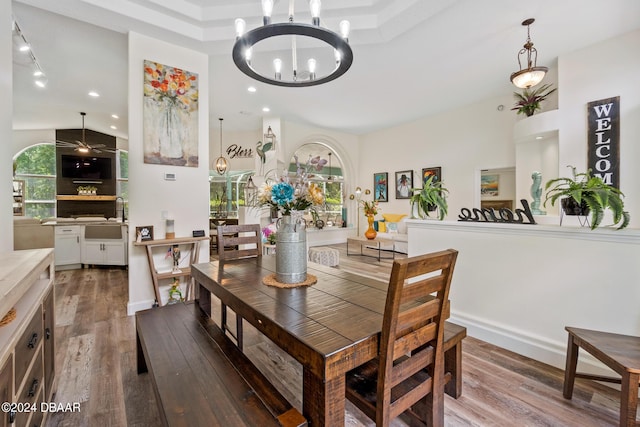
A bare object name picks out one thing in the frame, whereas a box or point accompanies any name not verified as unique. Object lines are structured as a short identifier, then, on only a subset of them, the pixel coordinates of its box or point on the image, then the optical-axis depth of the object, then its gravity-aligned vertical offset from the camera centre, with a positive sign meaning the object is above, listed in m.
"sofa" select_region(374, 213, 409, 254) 6.23 -0.56
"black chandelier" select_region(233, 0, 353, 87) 1.78 +1.21
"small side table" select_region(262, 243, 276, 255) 4.61 -0.75
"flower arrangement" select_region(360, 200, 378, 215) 6.49 -0.02
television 6.91 +1.08
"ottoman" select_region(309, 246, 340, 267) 4.76 -0.86
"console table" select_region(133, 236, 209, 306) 3.03 -0.59
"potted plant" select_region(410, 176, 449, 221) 2.66 +0.10
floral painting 3.17 +1.15
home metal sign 2.27 -0.06
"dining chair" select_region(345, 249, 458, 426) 1.04 -0.66
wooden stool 1.24 -0.76
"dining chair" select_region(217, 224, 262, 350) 2.21 -0.33
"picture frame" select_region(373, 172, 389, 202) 8.04 +0.70
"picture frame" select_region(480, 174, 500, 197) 8.11 +0.77
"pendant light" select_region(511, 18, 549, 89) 3.42 +1.79
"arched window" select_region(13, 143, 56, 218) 6.77 +0.79
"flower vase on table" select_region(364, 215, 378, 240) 6.04 -0.57
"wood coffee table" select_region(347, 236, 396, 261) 5.91 -0.73
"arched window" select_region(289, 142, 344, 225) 8.35 +1.06
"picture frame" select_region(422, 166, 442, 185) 6.78 +0.96
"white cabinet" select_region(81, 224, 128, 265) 5.18 -0.72
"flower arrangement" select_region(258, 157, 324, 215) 1.58 +0.09
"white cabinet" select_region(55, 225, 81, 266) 5.05 -0.72
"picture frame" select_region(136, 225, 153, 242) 3.06 -0.29
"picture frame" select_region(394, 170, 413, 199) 7.45 +0.74
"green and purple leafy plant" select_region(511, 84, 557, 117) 4.28 +1.77
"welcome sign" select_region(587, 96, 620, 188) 3.60 +0.99
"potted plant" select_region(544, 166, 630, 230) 1.74 +0.07
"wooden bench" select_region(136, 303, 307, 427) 0.99 -0.79
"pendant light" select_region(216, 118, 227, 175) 6.90 +1.13
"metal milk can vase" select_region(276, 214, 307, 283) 1.64 -0.25
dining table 0.95 -0.49
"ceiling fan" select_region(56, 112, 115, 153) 6.39 +1.60
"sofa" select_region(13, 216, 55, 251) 4.81 -0.50
